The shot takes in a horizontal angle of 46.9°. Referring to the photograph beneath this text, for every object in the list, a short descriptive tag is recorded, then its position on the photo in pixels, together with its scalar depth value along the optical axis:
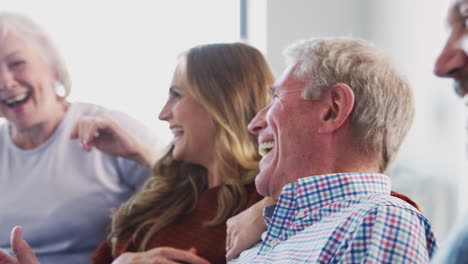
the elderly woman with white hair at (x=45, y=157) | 1.31
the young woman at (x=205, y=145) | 1.38
